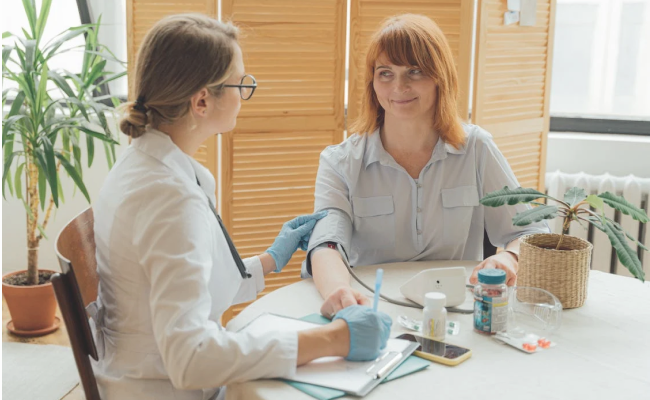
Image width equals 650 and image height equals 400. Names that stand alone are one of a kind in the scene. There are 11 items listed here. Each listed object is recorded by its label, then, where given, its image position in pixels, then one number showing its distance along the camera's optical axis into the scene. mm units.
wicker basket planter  1557
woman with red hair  1978
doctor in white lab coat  1184
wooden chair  1186
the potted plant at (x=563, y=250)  1530
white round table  1211
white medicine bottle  1393
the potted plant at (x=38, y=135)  2898
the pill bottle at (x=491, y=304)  1417
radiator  3226
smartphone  1312
